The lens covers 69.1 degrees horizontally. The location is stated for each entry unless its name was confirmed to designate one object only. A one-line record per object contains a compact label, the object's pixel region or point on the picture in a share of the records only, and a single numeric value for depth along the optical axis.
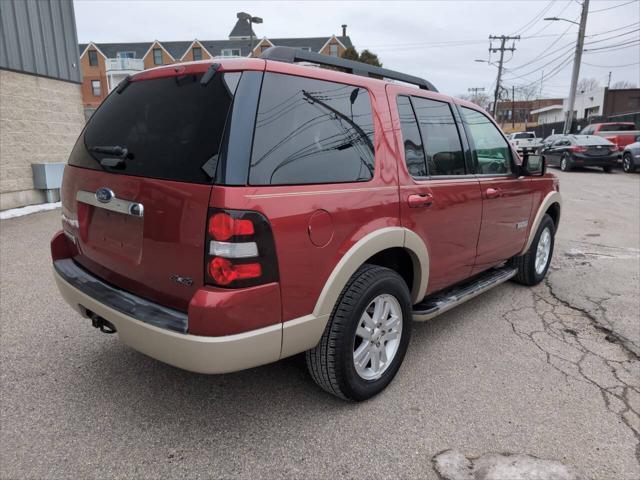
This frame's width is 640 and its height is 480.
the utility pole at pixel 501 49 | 51.66
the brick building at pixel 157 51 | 52.89
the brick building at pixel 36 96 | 8.53
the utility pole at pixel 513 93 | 74.00
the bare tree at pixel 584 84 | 69.56
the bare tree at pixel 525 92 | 76.75
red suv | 2.07
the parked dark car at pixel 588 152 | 17.27
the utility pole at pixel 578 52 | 25.67
